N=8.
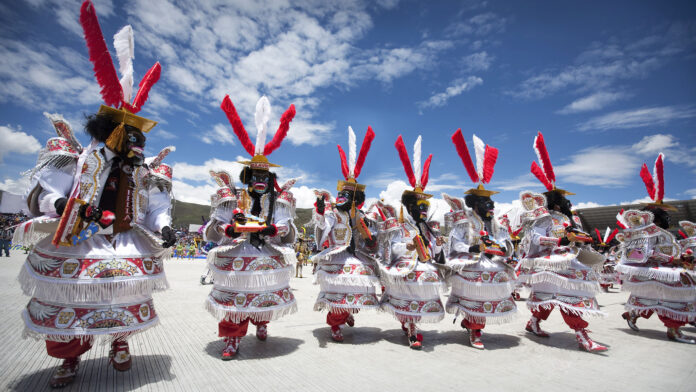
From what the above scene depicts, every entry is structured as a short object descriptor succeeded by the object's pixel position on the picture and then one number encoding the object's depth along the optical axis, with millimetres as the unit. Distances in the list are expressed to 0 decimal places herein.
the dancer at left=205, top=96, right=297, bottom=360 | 3719
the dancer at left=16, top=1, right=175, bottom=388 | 2588
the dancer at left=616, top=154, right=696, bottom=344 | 5199
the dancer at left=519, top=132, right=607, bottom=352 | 4566
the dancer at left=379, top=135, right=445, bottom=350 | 4465
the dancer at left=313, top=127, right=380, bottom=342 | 4539
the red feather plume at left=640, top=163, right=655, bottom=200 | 5914
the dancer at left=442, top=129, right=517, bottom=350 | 4543
